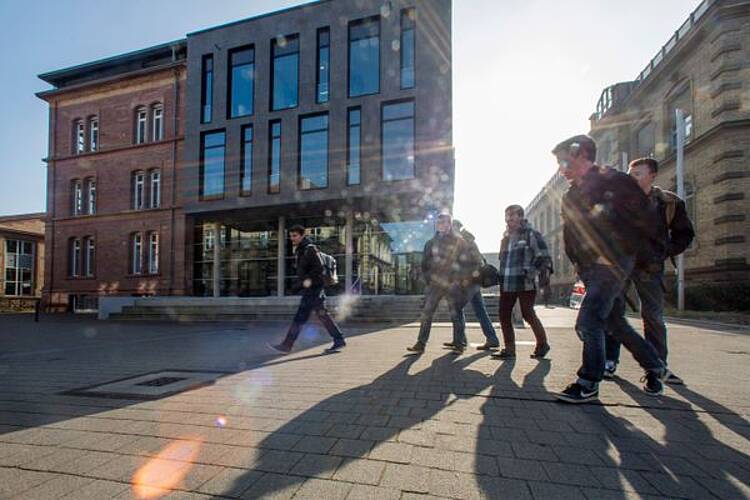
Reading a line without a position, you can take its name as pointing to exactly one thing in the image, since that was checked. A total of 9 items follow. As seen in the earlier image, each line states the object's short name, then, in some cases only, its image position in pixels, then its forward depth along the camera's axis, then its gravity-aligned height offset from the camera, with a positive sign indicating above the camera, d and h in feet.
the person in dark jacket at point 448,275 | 19.10 -0.39
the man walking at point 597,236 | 10.52 +0.79
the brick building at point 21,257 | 122.93 +2.53
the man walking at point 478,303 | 19.63 -1.81
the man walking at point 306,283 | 20.31 -0.83
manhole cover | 12.34 -3.91
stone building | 54.60 +19.85
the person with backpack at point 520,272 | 16.83 -0.21
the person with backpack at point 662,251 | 12.43 +0.57
